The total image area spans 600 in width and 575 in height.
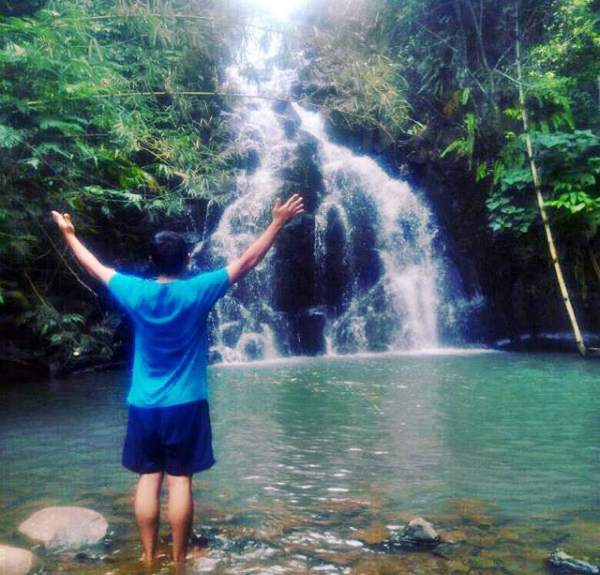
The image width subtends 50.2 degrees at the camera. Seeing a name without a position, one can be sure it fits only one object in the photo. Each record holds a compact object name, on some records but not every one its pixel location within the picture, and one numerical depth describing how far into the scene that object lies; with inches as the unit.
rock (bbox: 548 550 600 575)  114.7
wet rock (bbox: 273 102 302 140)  792.6
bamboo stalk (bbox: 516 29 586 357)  524.6
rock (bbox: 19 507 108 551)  131.8
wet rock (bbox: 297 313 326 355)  679.1
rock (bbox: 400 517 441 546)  129.4
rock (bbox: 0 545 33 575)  113.3
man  113.7
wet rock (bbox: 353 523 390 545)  133.3
